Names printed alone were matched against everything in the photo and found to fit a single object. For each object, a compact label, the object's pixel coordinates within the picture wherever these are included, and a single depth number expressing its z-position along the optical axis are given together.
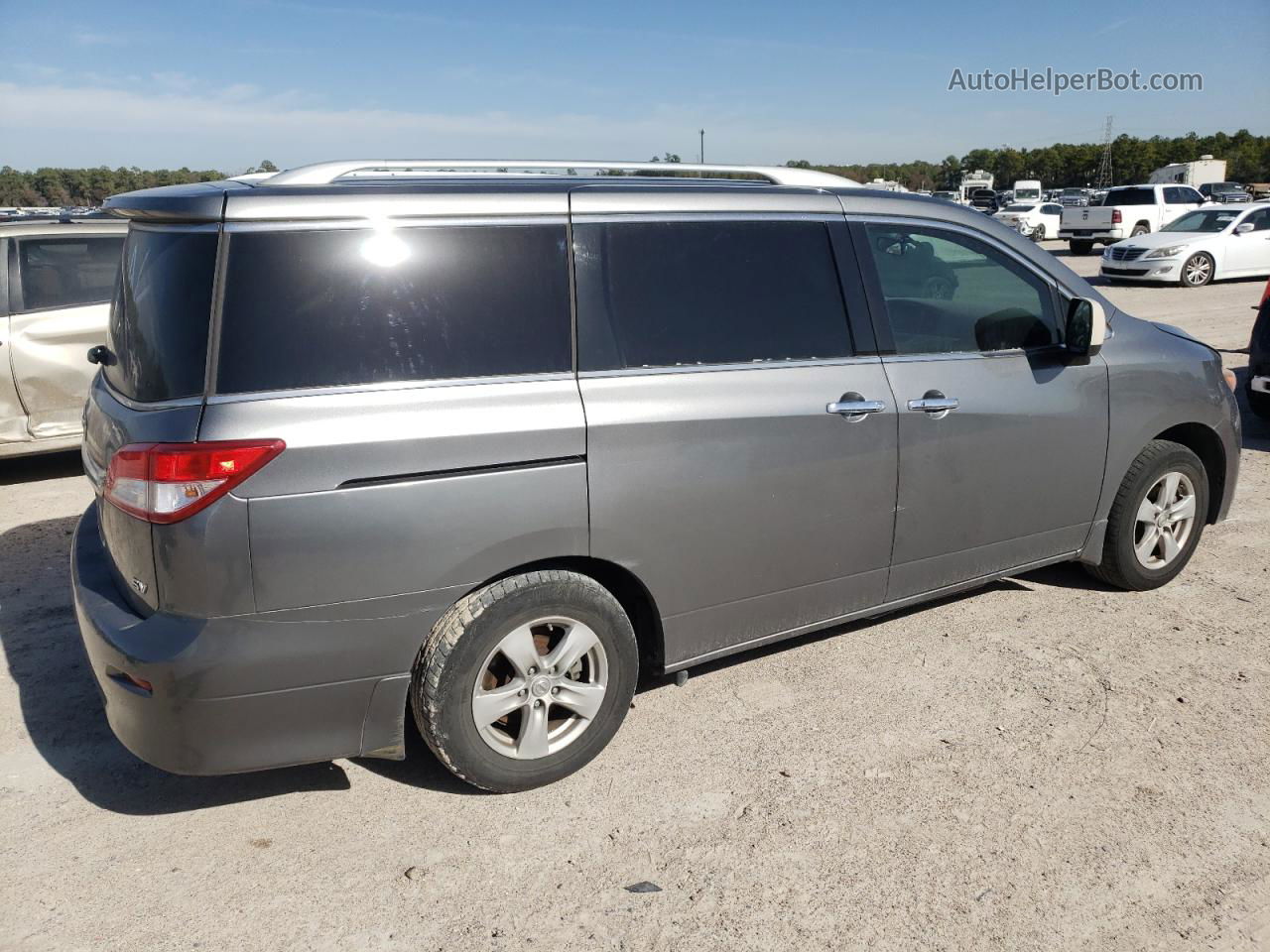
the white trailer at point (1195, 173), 50.03
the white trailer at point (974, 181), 63.86
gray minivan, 2.84
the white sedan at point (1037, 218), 33.28
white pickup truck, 26.86
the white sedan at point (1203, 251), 19.36
